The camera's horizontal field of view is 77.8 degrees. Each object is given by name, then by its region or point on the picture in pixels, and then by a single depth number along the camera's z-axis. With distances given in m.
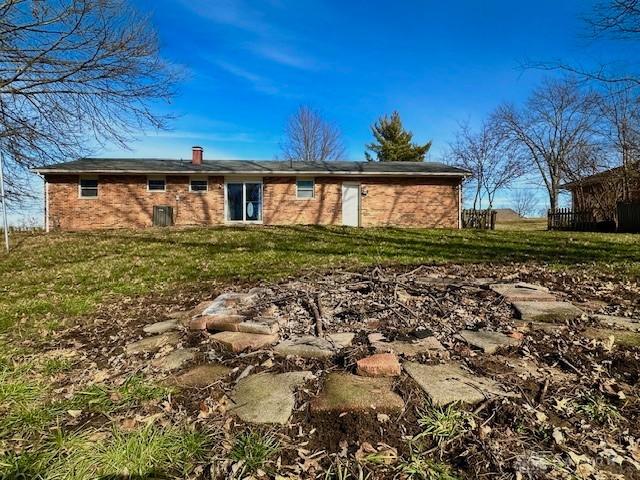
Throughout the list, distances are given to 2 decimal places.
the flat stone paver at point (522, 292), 3.53
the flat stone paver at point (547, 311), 3.07
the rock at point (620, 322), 2.90
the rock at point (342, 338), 2.66
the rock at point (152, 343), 2.91
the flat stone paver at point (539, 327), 2.85
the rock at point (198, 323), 3.15
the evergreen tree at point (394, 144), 33.19
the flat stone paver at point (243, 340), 2.69
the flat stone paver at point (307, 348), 2.53
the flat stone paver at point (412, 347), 2.50
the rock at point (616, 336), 2.60
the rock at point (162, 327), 3.32
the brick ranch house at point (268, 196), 15.85
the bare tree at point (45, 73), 6.04
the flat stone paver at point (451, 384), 1.98
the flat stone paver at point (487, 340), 2.57
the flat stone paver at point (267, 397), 1.92
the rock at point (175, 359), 2.56
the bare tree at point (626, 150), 17.94
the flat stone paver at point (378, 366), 2.23
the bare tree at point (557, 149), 26.27
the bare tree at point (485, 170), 23.66
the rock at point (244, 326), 2.89
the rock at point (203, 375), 2.29
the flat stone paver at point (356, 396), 1.93
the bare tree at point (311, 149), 33.16
